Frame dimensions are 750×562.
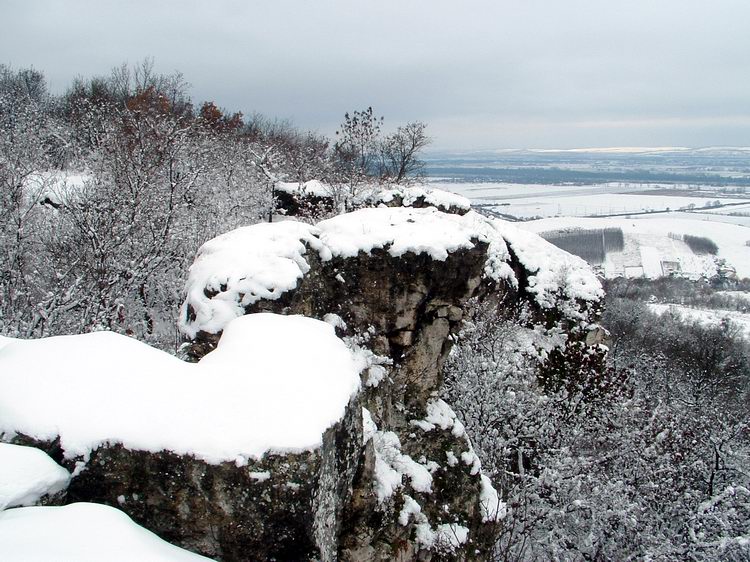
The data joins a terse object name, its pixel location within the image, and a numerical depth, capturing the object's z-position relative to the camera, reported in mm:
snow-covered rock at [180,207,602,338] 8453
